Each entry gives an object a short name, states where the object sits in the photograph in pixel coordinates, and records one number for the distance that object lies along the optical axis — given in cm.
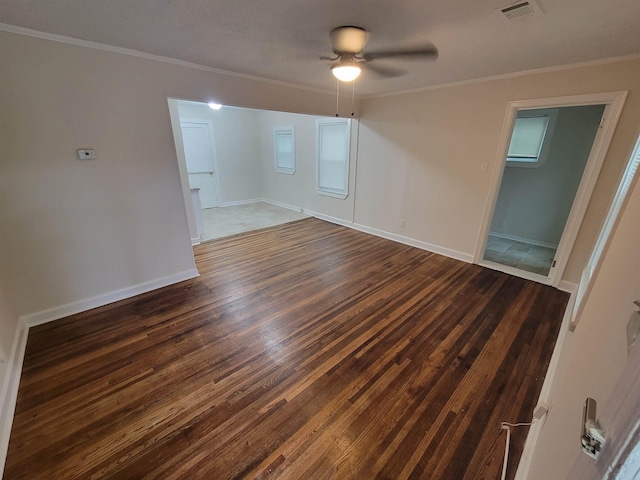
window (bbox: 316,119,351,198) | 503
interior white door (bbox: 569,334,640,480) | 35
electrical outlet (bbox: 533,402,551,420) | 146
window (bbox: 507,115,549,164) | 418
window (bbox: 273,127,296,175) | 617
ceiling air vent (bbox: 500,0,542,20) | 152
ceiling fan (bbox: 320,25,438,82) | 183
